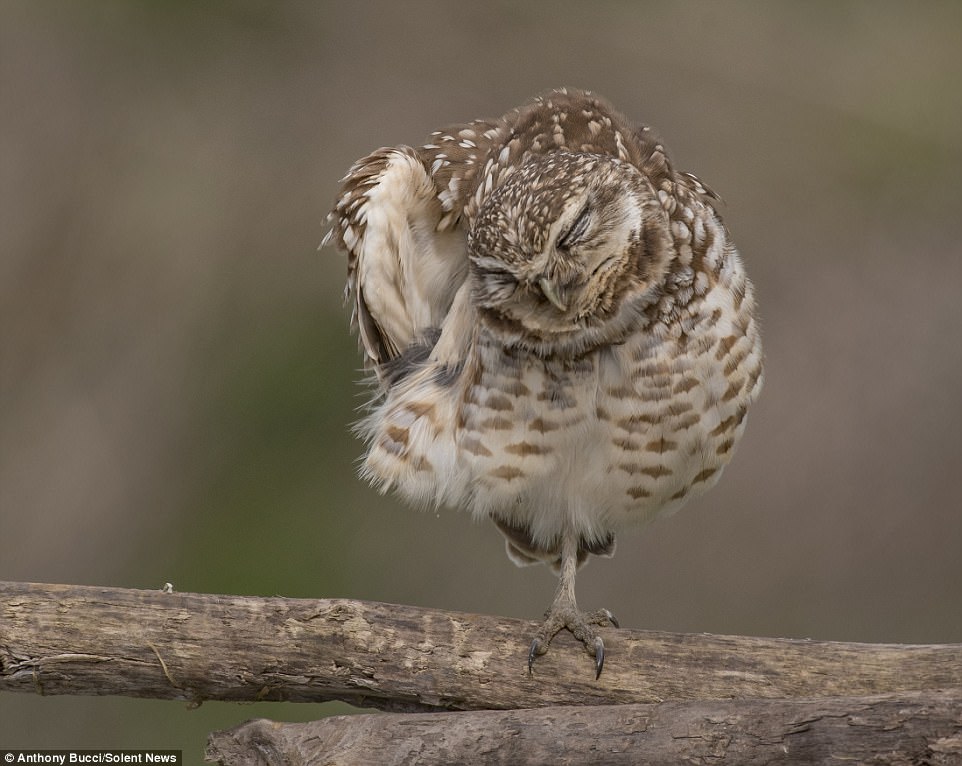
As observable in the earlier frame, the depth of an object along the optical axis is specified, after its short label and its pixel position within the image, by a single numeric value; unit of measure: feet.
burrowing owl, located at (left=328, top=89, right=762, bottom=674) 16.56
